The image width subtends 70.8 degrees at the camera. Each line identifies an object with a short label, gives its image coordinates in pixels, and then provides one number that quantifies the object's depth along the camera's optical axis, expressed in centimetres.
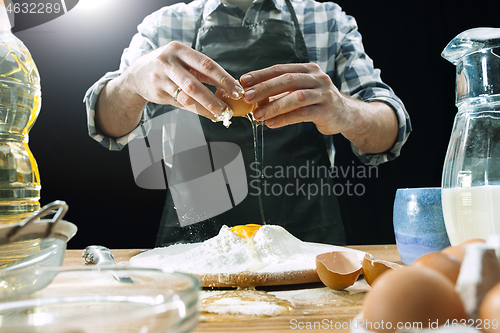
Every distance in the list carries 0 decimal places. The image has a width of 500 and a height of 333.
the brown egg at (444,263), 27
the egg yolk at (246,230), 77
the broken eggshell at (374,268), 50
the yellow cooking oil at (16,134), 56
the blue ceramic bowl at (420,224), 64
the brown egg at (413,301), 23
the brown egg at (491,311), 22
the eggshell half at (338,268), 52
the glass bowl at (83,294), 31
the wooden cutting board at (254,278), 58
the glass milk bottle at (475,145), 50
